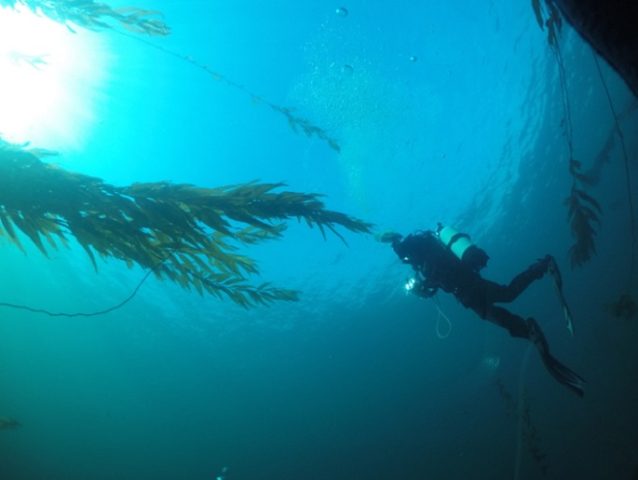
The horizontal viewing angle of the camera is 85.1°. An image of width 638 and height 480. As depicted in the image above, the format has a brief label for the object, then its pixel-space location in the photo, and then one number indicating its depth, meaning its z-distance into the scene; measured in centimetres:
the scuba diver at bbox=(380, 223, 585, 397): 518
